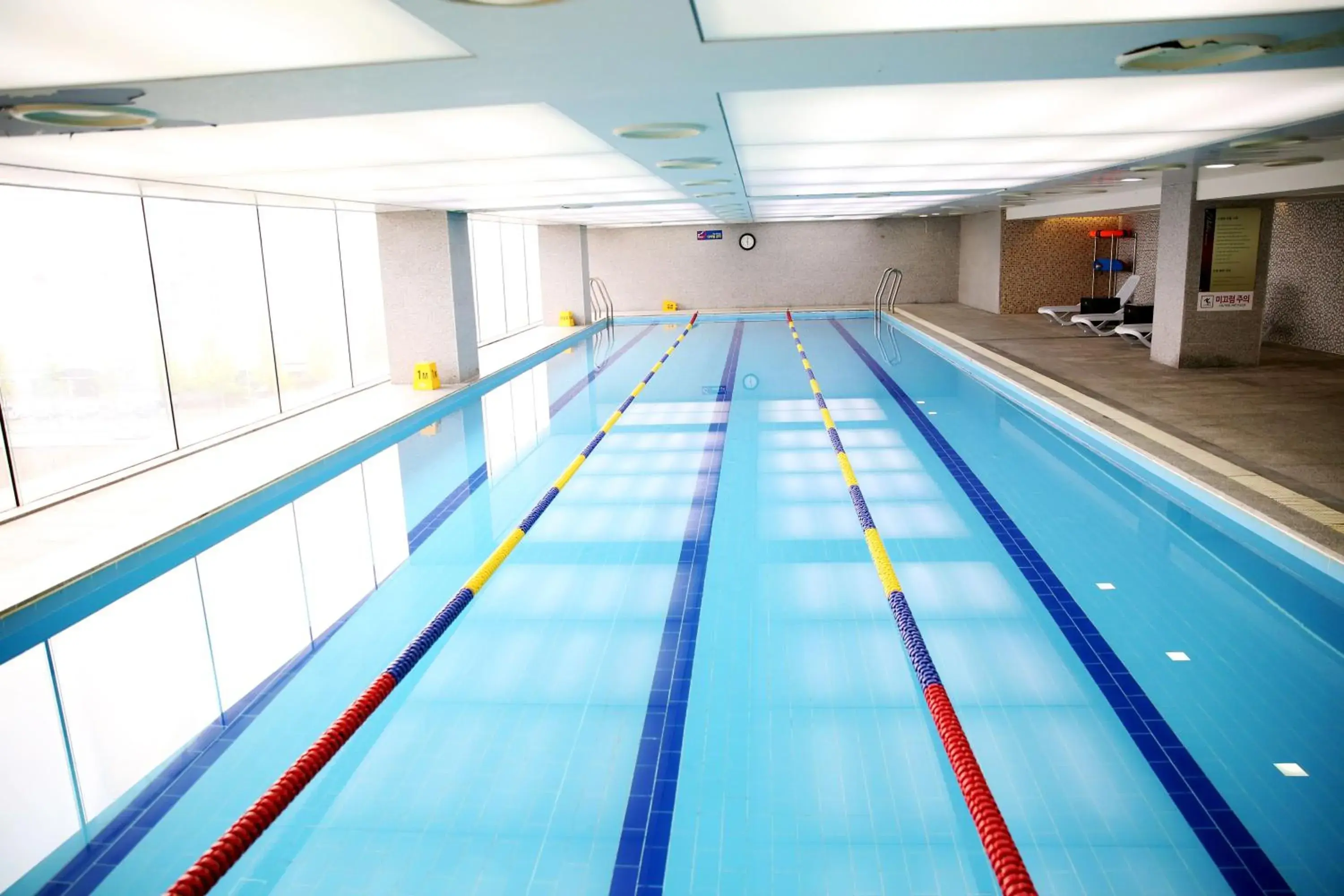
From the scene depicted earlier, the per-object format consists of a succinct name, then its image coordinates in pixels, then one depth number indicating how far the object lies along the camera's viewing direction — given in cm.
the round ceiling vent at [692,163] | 617
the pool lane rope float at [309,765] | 235
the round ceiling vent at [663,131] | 446
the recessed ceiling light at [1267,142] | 544
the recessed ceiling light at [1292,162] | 714
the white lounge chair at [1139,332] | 1186
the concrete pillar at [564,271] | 1806
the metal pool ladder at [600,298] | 2033
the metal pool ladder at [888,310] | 1340
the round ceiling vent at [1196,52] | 273
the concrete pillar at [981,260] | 1725
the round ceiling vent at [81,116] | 317
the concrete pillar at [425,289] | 1080
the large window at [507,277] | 2159
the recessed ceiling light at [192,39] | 209
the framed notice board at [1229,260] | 944
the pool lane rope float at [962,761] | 231
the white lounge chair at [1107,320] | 1334
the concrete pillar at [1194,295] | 945
